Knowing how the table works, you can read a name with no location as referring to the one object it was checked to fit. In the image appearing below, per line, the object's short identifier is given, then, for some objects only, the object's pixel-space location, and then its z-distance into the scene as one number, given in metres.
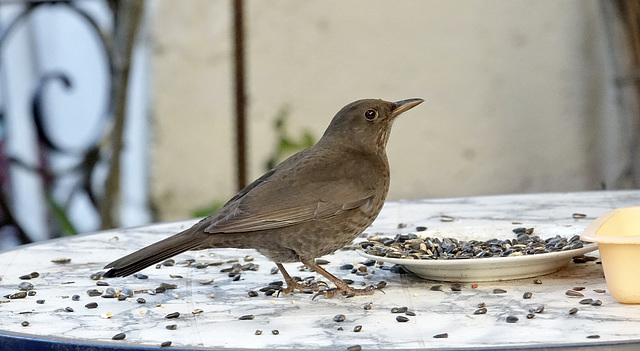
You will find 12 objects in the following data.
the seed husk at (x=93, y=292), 4.96
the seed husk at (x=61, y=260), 5.96
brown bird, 5.04
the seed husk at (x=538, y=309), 4.09
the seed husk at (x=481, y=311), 4.11
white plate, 4.53
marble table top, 3.72
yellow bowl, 4.03
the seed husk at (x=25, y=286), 5.12
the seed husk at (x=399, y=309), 4.23
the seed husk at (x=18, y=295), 4.89
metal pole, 7.98
